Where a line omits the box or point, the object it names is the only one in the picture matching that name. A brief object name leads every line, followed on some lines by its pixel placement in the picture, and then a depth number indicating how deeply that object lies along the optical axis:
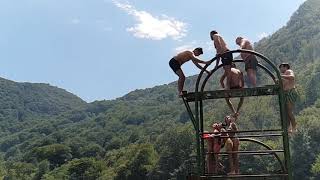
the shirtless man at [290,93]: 12.32
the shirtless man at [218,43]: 12.09
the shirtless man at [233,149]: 11.92
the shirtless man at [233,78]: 11.49
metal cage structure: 10.03
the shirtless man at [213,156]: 11.86
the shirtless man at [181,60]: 12.42
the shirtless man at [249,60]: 12.17
